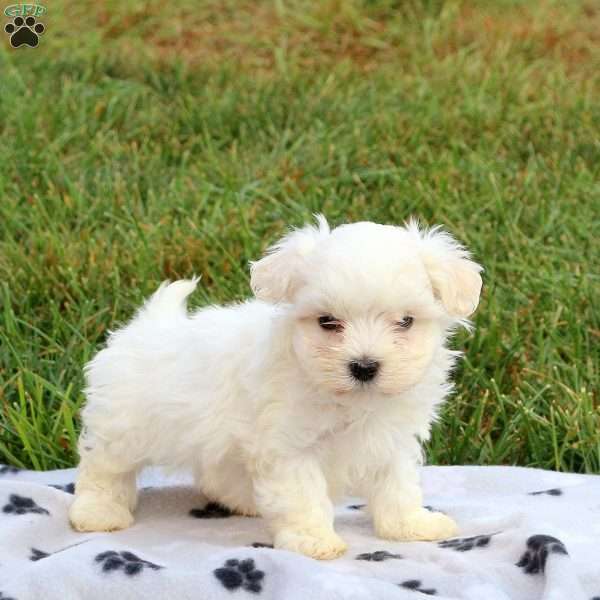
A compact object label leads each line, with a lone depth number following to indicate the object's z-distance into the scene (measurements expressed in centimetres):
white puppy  297
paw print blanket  294
